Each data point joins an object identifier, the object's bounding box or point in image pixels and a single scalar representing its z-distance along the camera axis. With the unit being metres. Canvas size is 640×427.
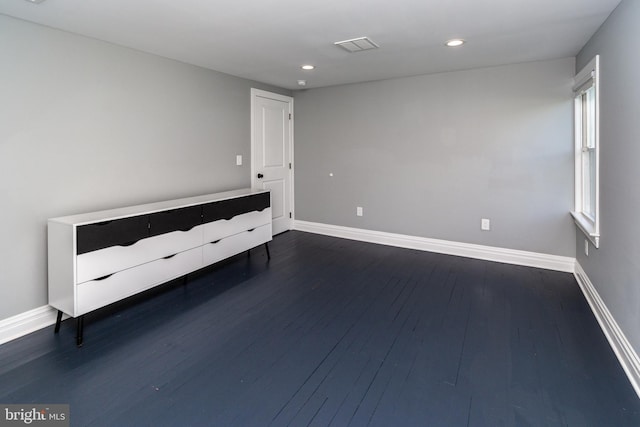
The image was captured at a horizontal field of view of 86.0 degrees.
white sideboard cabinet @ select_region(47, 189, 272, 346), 2.30
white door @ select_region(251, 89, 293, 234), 4.67
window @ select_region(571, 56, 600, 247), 2.69
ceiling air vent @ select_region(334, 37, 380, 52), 2.88
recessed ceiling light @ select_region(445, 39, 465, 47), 2.92
